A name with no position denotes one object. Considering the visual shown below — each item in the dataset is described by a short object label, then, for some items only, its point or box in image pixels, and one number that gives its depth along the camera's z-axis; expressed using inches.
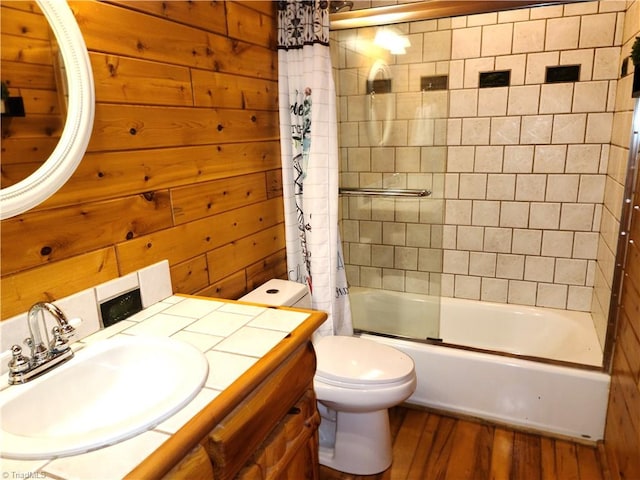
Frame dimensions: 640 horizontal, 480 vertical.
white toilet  70.4
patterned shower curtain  78.7
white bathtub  80.0
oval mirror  41.9
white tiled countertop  28.9
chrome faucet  38.2
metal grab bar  104.0
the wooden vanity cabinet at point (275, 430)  36.7
